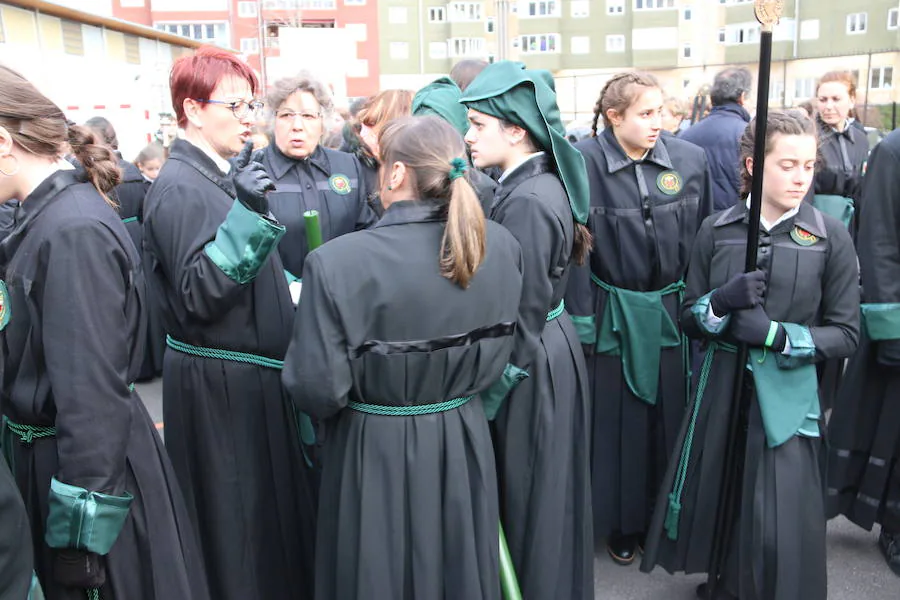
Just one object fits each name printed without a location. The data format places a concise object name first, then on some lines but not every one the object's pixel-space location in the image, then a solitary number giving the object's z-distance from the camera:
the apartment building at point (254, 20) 48.72
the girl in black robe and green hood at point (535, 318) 2.92
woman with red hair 2.83
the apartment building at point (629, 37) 36.94
